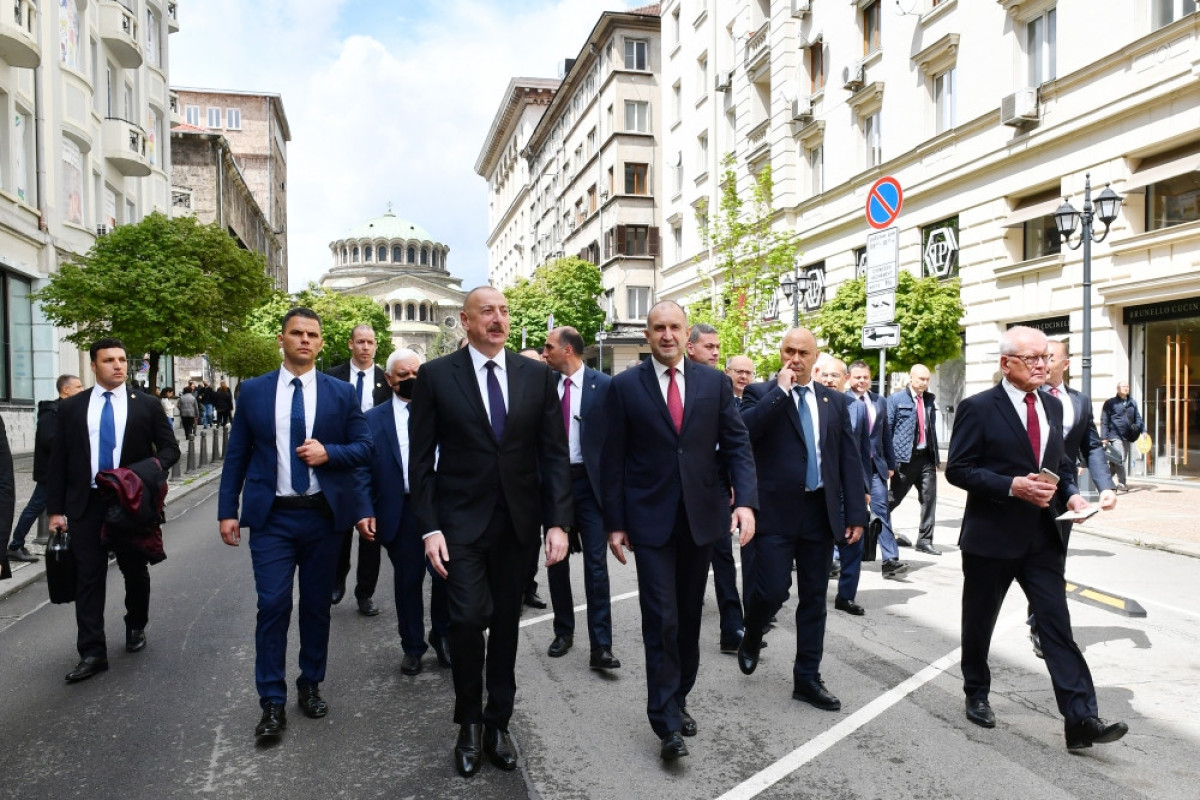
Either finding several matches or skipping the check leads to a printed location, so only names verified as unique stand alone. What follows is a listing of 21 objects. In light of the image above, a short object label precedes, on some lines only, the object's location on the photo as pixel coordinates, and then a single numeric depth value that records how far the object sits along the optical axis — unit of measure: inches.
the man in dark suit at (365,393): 295.3
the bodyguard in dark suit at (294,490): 188.9
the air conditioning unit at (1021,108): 756.0
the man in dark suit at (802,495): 204.1
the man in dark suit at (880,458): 347.6
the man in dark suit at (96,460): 229.1
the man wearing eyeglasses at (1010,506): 179.8
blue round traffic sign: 507.8
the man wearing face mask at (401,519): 231.0
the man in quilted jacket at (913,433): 381.4
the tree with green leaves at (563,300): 1990.7
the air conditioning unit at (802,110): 1133.1
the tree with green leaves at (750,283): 966.4
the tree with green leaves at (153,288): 761.0
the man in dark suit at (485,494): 166.4
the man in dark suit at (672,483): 175.6
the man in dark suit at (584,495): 227.4
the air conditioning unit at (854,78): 1000.2
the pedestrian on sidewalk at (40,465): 352.5
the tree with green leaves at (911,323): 793.6
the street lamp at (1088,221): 584.7
